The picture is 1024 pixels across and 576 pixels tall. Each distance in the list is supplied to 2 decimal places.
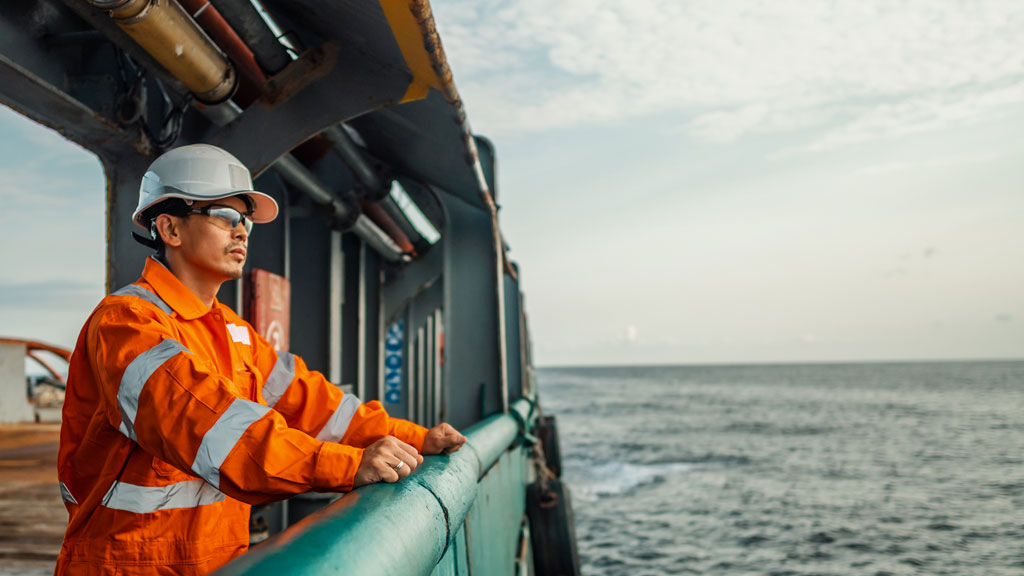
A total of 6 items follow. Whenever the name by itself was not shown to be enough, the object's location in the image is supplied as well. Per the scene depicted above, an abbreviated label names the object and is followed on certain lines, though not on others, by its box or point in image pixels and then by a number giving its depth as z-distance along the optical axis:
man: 1.27
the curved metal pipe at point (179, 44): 1.76
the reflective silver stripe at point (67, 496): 1.52
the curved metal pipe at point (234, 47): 2.27
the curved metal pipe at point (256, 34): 2.44
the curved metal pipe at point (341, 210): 3.57
